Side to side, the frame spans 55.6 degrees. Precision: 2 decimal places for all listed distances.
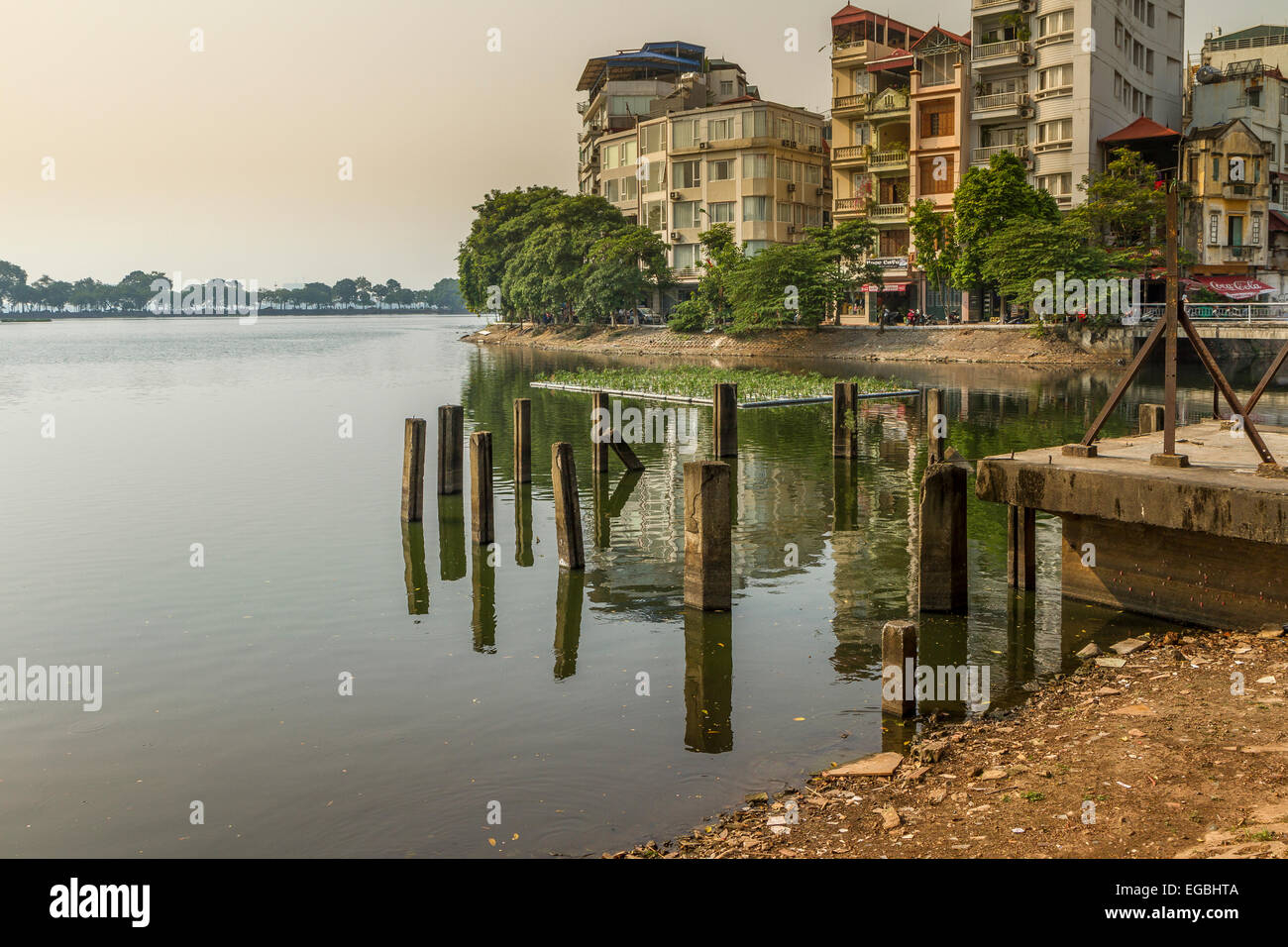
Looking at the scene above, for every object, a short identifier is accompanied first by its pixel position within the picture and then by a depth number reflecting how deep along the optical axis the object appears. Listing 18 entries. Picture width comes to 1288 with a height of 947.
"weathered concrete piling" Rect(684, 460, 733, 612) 15.85
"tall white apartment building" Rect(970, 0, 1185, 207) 71.62
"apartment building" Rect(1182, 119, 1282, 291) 73.50
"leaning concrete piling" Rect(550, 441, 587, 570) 18.52
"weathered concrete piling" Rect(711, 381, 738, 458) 30.59
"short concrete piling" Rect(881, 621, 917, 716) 12.39
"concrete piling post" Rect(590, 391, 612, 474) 29.19
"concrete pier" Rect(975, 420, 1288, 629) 13.73
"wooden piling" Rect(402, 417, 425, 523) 23.05
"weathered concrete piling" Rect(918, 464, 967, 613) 15.31
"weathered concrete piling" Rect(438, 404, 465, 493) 25.39
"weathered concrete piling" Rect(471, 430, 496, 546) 21.62
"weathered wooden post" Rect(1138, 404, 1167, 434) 22.12
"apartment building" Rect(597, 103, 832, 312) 93.25
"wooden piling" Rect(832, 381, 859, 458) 30.77
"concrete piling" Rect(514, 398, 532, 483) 27.89
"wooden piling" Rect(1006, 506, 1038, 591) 17.06
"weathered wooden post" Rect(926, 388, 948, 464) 27.97
